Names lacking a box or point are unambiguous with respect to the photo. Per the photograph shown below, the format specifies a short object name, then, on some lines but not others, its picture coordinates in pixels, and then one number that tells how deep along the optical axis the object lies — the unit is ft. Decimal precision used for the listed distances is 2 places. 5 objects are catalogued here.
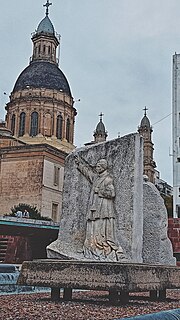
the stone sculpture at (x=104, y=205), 26.13
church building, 152.97
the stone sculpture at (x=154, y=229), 33.81
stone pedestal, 20.93
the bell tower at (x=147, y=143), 250.31
